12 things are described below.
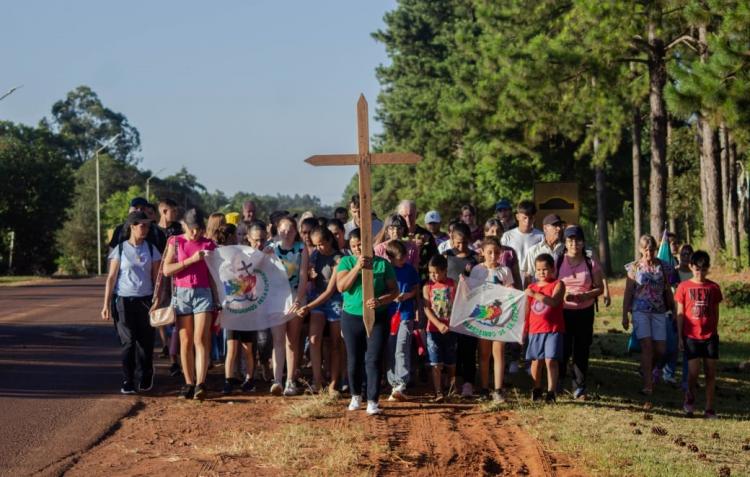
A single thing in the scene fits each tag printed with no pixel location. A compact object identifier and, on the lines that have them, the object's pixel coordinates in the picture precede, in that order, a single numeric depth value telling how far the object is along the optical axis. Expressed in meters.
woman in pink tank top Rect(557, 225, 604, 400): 12.16
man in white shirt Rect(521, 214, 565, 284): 12.78
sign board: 16.16
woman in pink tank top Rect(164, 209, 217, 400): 11.29
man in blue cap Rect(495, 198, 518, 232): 14.40
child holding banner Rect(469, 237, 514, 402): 11.69
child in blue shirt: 11.18
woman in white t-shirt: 11.77
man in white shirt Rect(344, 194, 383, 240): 13.55
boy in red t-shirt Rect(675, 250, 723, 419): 11.89
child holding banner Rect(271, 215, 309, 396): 11.68
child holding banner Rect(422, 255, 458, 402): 11.51
